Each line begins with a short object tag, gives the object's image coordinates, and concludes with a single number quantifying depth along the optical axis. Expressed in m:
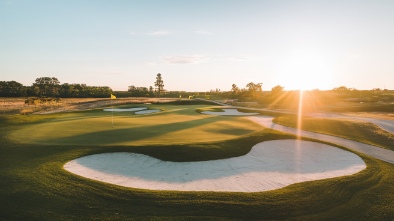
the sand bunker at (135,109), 41.65
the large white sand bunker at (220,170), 9.92
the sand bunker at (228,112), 34.86
